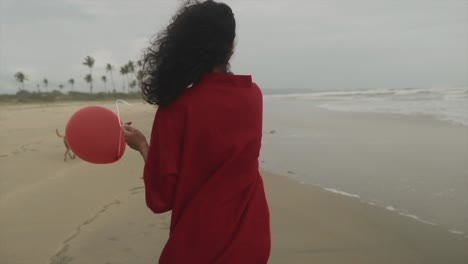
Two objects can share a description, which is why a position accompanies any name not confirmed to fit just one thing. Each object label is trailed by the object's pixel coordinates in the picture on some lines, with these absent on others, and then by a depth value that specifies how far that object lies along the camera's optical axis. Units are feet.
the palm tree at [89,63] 274.65
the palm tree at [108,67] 301.84
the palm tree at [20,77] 265.54
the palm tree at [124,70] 307.60
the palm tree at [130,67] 299.64
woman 4.89
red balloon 5.74
